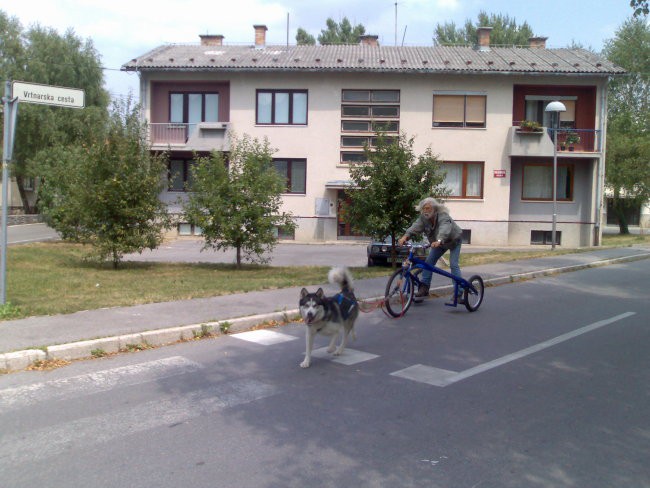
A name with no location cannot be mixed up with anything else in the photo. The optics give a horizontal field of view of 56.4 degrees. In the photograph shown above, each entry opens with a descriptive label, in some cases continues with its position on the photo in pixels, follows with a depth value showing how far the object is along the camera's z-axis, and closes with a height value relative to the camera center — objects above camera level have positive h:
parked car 16.06 -0.99
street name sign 8.64 +1.67
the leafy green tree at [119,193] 14.95 +0.43
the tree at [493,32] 54.59 +17.18
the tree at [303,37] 59.59 +17.39
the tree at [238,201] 15.02 +0.28
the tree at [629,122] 33.62 +6.56
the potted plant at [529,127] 27.75 +4.18
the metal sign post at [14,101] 8.65 +1.57
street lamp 23.21 +4.27
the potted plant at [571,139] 28.30 +3.70
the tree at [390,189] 14.51 +0.65
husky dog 6.60 -1.12
